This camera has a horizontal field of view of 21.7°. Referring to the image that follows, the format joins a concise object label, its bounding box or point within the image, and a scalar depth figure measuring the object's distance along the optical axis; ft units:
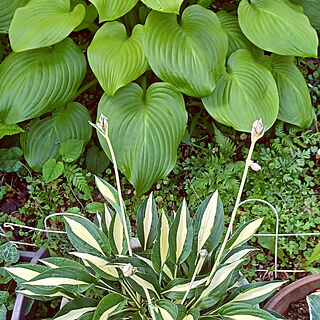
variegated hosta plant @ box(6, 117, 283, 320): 4.03
